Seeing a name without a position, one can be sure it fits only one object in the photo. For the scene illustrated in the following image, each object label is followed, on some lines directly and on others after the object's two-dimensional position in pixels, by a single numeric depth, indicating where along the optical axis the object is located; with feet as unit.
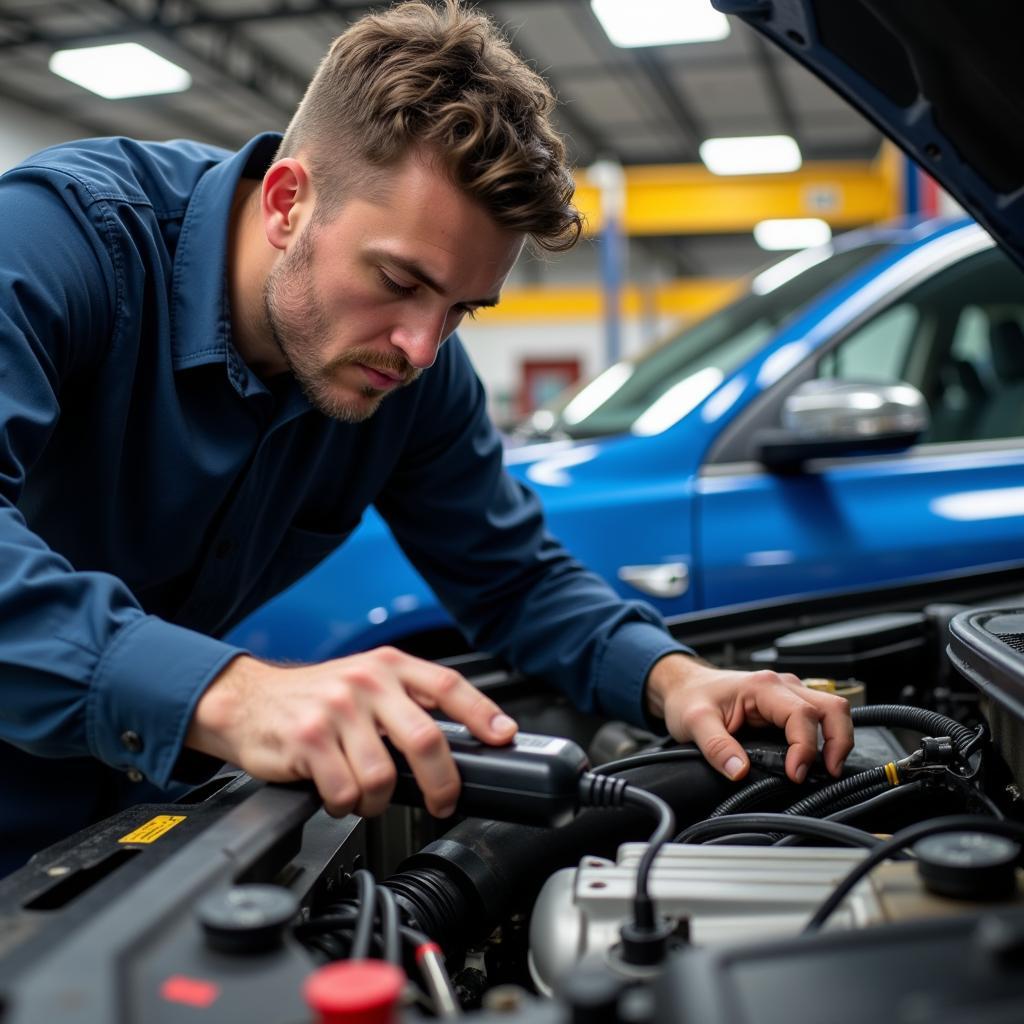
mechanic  3.89
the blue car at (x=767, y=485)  6.73
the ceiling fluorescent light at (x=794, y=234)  47.34
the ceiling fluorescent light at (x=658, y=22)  23.71
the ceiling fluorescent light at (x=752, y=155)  37.27
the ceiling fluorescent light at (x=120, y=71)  28.81
